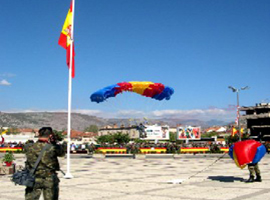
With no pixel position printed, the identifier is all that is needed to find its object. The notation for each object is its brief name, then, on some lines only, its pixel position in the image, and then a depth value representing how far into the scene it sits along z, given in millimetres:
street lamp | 47875
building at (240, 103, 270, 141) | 101112
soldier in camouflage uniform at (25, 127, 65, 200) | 6488
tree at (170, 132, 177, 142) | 168562
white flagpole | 16438
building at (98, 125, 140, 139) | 157150
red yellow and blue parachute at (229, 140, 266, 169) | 13961
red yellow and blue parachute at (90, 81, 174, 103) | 35306
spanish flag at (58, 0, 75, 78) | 17859
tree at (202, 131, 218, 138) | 177675
